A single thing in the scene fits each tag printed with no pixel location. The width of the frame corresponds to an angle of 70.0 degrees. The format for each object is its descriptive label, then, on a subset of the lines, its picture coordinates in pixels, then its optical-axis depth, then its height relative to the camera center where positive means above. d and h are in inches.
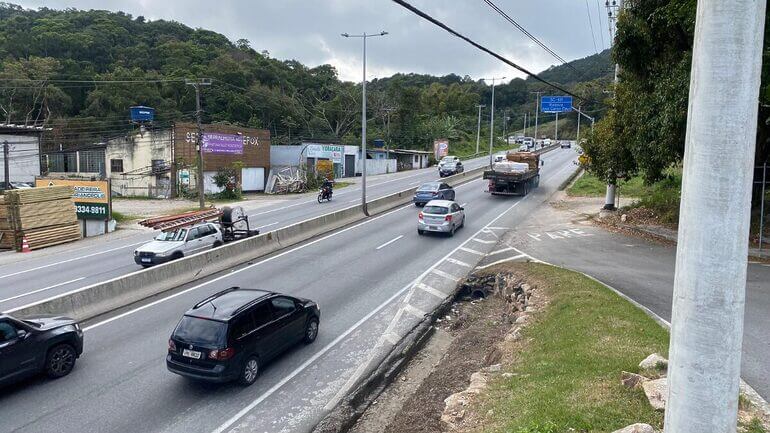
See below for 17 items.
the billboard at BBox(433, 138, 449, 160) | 3191.4 +54.9
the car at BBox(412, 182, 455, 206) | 1353.3 -86.2
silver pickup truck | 764.0 -129.5
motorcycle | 1637.6 -110.5
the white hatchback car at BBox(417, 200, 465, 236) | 978.1 -106.4
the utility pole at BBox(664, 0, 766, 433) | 145.3 -13.0
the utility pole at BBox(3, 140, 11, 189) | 1541.6 -42.4
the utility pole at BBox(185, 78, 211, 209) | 1501.7 -21.7
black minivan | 383.6 -132.4
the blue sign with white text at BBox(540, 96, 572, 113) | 2005.4 +206.9
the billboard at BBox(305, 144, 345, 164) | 2364.7 +23.1
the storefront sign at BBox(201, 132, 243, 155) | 1962.4 +44.4
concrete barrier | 528.4 -140.7
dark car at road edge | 376.8 -139.4
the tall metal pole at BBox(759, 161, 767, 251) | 756.6 -39.0
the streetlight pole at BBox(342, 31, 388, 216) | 1203.2 +33.8
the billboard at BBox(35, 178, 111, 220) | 1237.1 -96.9
